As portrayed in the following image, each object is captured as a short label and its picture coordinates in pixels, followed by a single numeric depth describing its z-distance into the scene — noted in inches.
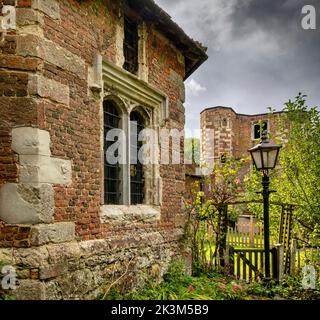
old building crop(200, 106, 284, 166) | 1057.5
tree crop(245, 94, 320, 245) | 308.3
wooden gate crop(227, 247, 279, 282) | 305.6
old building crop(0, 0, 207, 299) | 152.4
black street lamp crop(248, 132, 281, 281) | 243.6
